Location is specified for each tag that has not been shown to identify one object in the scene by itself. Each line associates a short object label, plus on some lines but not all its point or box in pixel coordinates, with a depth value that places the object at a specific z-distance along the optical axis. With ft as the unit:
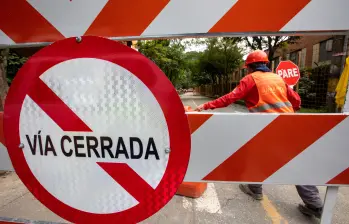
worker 8.64
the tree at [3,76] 14.62
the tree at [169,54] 41.10
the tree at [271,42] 47.26
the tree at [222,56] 92.76
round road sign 2.62
